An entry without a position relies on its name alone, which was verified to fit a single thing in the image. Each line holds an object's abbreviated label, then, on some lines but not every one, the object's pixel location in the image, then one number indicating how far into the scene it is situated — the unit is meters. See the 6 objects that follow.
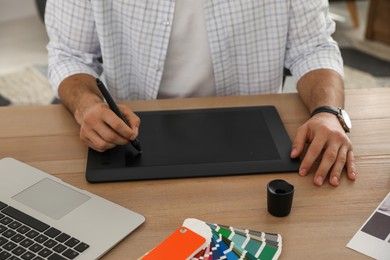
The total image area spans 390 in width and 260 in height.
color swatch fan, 0.72
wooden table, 0.77
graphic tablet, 0.91
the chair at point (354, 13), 3.75
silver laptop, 0.73
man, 1.25
